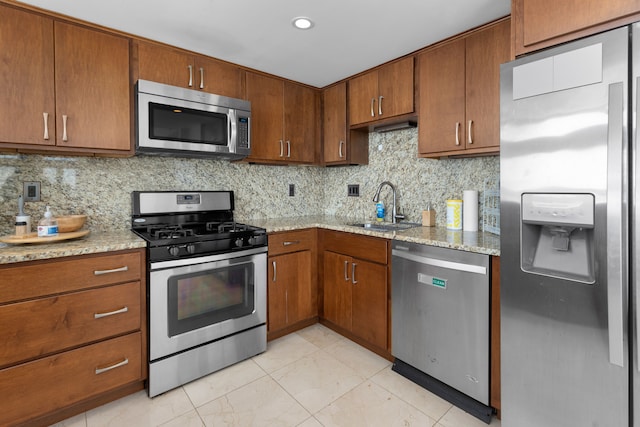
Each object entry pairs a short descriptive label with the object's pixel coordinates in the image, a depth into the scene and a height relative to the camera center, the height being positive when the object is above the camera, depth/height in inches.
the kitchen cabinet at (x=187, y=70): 84.2 +39.7
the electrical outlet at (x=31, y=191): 77.7 +4.5
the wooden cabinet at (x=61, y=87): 67.5 +28.3
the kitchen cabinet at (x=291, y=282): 97.9 -23.6
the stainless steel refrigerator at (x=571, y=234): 44.9 -4.1
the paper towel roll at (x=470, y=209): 86.0 -0.1
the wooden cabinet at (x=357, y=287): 87.7 -23.5
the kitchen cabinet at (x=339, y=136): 115.5 +27.2
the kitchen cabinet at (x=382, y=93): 94.4 +37.1
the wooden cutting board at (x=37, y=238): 64.9 -6.2
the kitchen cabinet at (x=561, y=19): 46.6 +30.0
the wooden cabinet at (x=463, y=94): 75.2 +29.6
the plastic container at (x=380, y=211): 113.6 -1.0
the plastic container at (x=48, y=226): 69.8 -3.8
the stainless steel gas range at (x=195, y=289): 74.0 -20.6
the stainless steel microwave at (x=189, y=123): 80.5 +23.8
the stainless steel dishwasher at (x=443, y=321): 66.6 -26.1
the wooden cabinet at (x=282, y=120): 106.0 +31.7
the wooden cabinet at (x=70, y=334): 59.1 -25.6
